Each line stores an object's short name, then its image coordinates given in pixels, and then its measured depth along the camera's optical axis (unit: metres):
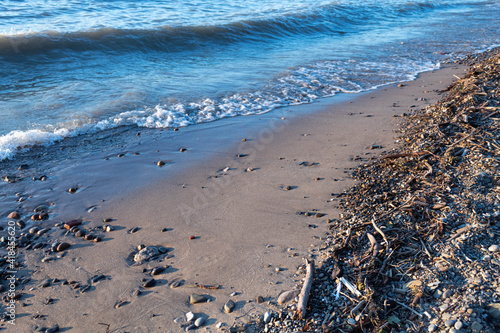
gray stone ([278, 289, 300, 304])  2.36
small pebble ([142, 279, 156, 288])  2.64
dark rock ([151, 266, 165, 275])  2.76
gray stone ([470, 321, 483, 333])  1.81
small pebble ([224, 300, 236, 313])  2.37
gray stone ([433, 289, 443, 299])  2.07
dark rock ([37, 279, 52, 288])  2.72
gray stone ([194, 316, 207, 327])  2.29
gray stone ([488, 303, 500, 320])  1.85
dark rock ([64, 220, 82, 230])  3.36
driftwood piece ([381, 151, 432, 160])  3.68
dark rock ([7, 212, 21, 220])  3.50
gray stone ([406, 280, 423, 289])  2.18
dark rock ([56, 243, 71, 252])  3.08
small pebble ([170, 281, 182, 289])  2.62
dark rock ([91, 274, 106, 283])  2.75
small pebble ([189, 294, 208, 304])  2.47
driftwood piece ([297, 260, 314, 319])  2.20
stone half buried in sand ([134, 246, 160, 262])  2.94
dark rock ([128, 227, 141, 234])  3.30
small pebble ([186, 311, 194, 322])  2.33
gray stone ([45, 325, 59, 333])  2.33
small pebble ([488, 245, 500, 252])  2.23
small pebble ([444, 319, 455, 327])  1.88
